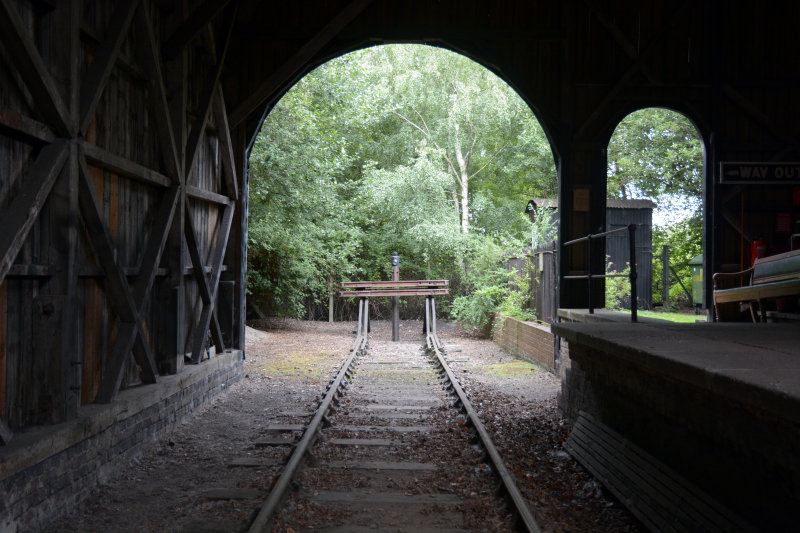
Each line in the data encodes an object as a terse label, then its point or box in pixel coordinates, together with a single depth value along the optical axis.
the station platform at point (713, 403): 2.97
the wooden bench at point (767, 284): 6.92
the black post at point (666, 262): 22.17
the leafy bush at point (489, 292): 14.95
